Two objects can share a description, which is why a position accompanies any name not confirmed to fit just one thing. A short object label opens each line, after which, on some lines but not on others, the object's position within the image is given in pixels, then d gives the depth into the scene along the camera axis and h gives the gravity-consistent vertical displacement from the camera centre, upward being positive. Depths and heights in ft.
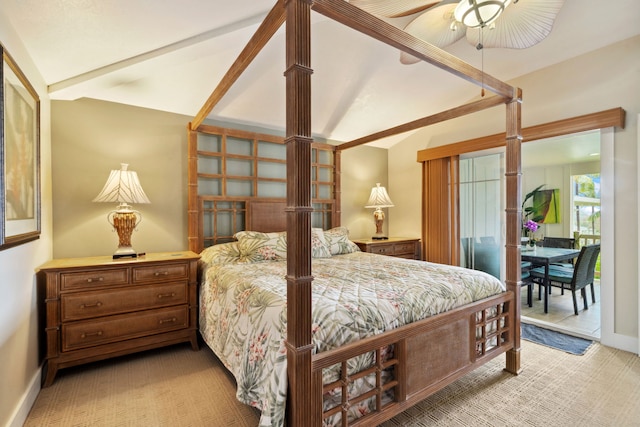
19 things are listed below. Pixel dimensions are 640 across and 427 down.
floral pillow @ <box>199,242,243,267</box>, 8.82 -1.32
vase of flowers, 13.74 -0.83
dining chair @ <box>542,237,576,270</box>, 14.80 -1.69
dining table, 11.07 -1.78
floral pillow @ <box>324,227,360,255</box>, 10.91 -1.17
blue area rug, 8.66 -4.02
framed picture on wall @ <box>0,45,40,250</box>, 4.81 +1.05
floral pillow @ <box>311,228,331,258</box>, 10.14 -1.20
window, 18.24 +0.44
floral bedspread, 4.51 -1.76
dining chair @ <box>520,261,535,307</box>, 11.64 -2.72
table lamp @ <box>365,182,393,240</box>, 13.70 +0.37
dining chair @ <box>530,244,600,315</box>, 10.50 -2.42
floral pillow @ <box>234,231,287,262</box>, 9.17 -1.07
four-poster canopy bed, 3.93 -1.50
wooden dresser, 6.97 -2.40
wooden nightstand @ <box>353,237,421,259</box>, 12.77 -1.58
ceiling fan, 5.39 +3.91
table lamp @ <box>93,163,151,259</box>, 8.05 +0.38
